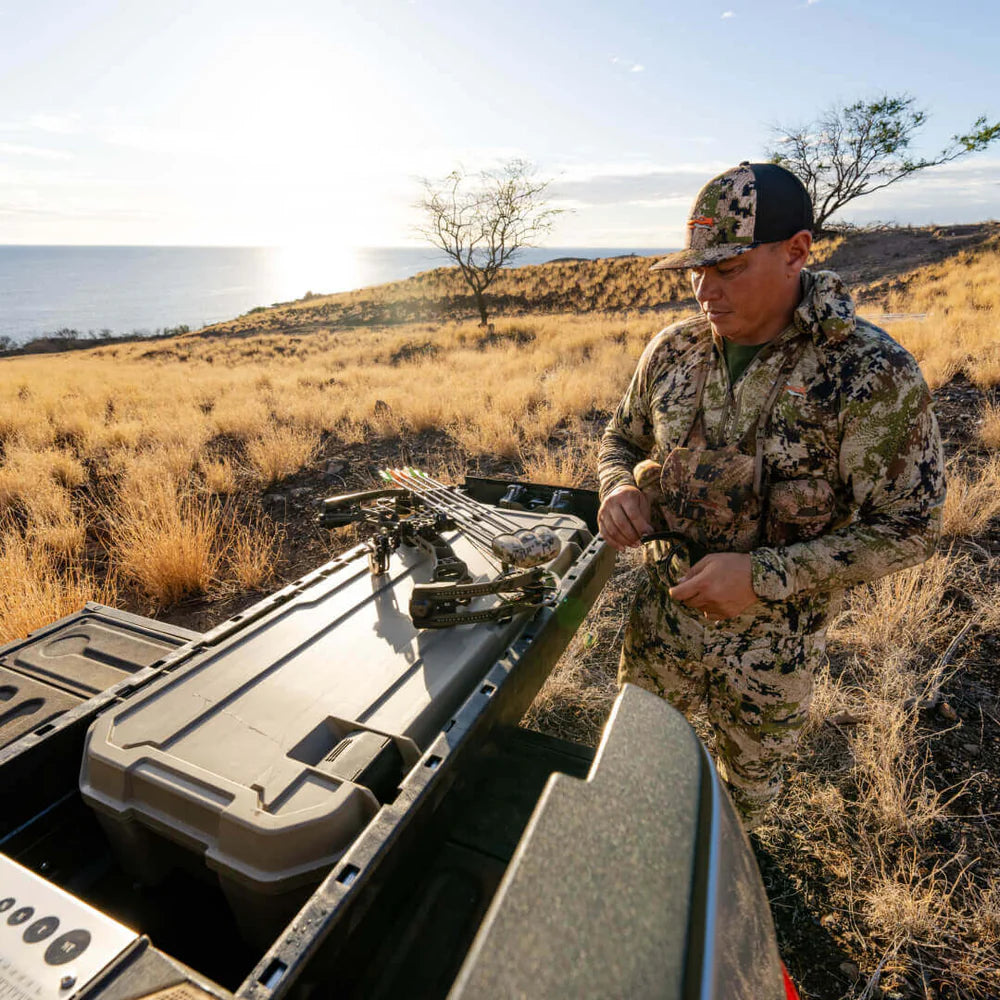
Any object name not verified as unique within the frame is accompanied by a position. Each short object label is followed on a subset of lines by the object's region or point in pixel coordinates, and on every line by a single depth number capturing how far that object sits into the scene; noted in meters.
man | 1.71
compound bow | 2.03
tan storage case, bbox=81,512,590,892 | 1.37
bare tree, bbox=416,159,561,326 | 25.11
